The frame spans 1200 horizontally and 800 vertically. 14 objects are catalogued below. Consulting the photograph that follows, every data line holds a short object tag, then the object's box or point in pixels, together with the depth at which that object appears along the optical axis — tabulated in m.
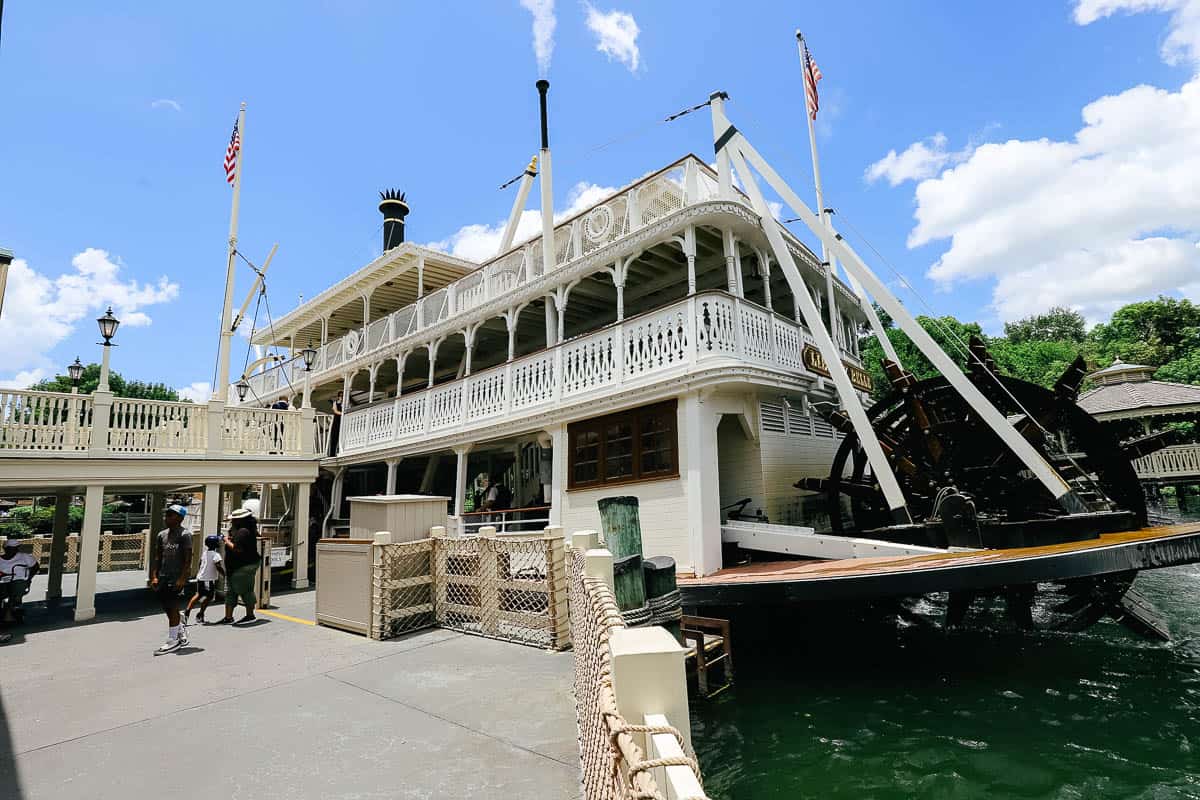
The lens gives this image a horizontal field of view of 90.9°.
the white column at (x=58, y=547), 13.45
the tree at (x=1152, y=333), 44.41
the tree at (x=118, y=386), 45.44
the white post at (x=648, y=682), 2.03
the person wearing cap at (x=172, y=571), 7.37
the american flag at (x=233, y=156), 17.88
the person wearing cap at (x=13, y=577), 9.79
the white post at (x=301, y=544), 13.17
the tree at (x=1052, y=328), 55.72
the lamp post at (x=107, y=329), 11.51
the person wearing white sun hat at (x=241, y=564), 9.12
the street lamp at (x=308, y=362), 17.39
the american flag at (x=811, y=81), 12.41
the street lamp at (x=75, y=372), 14.53
